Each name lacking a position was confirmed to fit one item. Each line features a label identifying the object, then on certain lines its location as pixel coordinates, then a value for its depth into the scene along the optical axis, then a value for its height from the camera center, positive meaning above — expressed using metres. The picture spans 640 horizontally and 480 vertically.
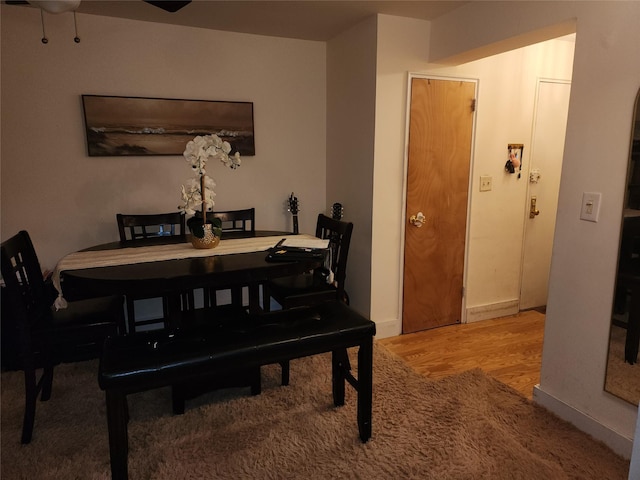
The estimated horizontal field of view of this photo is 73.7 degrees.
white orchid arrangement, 2.35 +0.02
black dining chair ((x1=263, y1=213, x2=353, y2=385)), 2.63 -0.75
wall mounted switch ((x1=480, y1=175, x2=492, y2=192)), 3.42 -0.11
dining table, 1.95 -0.49
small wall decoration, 3.46 +0.09
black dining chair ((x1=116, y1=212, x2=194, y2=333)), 2.84 -0.44
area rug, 1.90 -1.31
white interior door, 3.55 -0.14
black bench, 1.65 -0.75
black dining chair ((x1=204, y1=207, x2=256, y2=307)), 2.77 -0.45
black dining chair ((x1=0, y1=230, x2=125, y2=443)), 1.98 -0.78
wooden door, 3.15 -0.23
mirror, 1.84 -0.59
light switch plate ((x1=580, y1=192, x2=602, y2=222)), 1.98 -0.17
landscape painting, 3.02 +0.32
